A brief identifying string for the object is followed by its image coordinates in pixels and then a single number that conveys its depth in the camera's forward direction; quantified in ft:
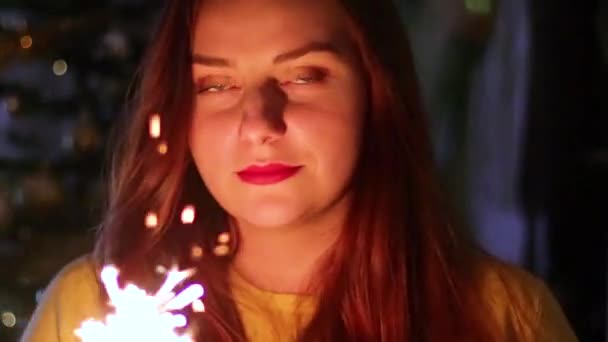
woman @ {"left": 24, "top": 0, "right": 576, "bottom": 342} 4.06
